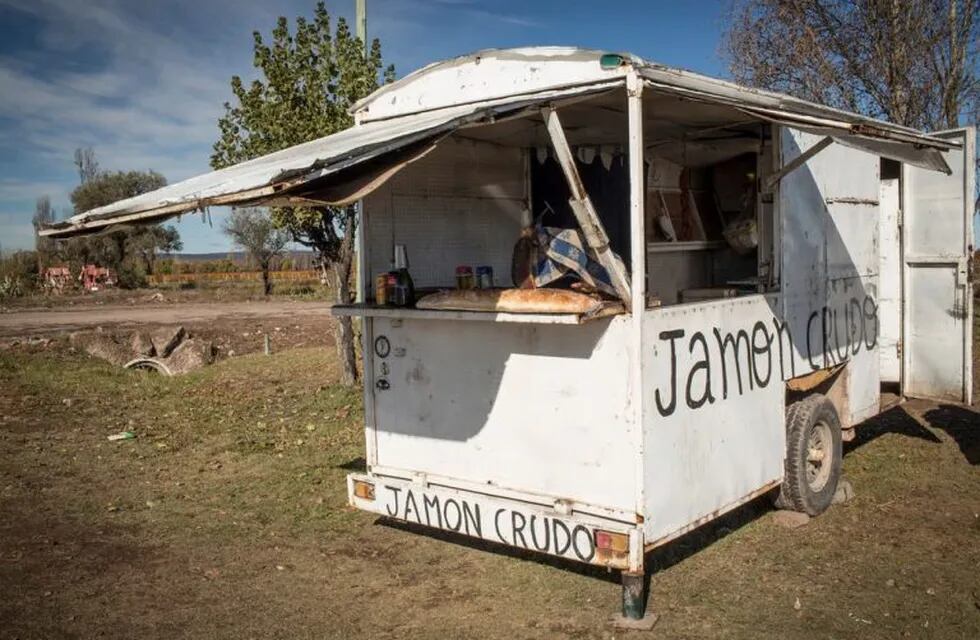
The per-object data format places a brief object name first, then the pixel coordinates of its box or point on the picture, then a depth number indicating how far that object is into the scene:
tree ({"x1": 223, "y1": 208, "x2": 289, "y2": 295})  40.28
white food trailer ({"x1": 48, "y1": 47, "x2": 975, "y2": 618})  4.15
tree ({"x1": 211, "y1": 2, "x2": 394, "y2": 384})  9.88
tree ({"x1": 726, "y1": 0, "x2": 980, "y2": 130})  12.98
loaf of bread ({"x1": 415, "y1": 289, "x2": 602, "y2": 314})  4.12
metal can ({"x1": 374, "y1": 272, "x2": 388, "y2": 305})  5.11
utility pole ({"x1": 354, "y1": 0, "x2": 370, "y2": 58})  10.27
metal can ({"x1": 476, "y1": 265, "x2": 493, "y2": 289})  5.12
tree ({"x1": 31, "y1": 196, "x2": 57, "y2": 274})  41.44
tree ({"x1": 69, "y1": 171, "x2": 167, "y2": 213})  46.34
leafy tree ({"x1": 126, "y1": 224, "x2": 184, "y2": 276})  47.00
